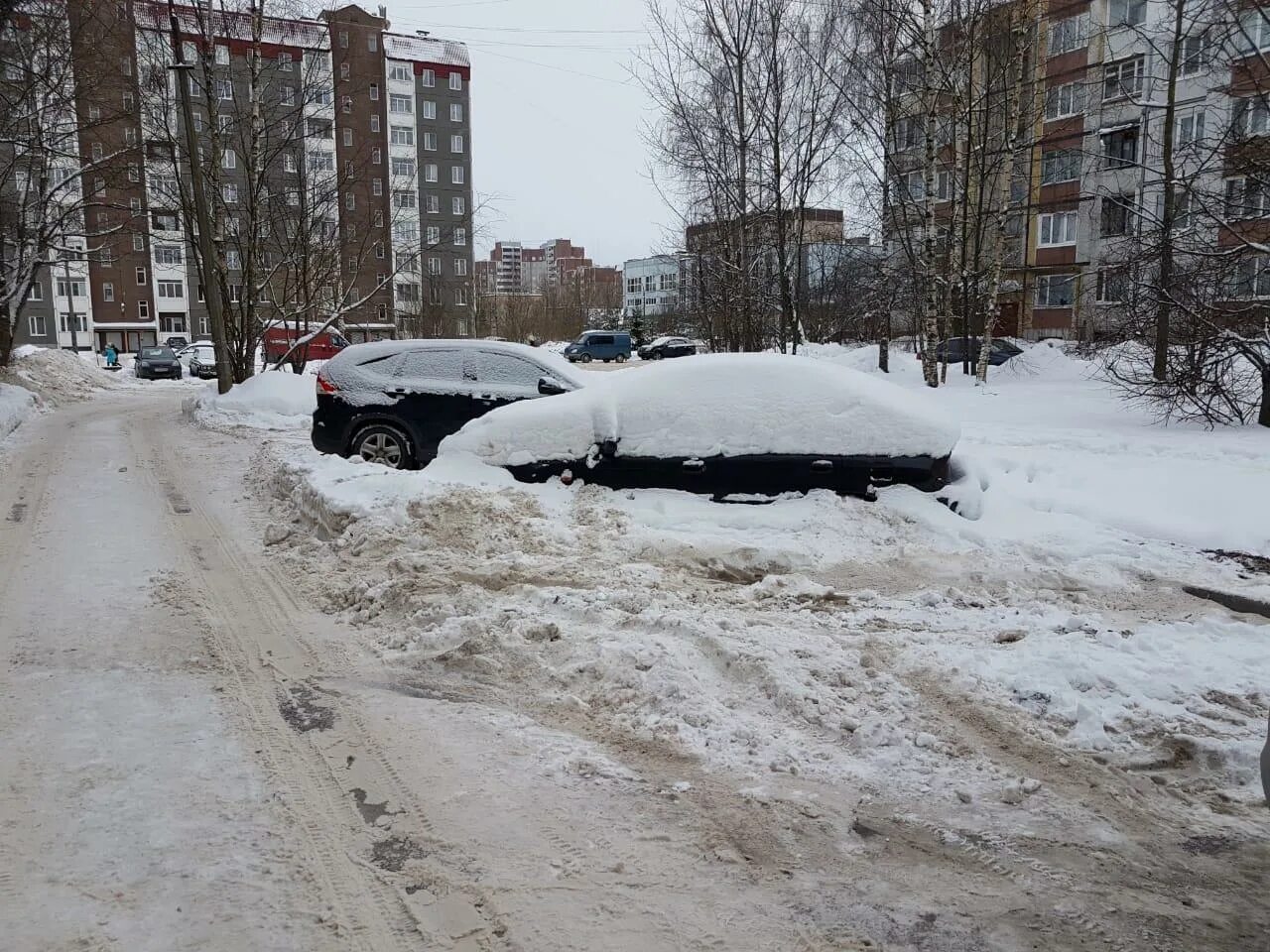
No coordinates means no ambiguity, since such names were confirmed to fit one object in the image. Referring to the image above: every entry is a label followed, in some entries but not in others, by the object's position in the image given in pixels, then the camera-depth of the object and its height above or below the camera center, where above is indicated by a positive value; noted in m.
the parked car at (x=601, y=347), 56.25 +0.41
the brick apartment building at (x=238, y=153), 21.12 +5.27
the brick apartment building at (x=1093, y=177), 13.05 +5.24
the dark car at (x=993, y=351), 33.47 +0.15
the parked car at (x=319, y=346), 34.12 +0.26
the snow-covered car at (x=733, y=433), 7.54 -0.69
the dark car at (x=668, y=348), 54.50 +0.35
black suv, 9.76 -0.46
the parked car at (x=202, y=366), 38.44 -0.59
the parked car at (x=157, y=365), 36.72 -0.54
